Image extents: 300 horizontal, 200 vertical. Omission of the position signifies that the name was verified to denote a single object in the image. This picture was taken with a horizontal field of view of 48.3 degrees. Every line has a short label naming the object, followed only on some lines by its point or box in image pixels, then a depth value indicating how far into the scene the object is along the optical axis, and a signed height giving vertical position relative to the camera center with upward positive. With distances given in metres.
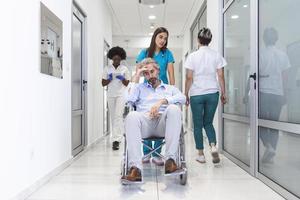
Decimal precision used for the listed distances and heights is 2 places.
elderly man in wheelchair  2.78 -0.20
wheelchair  2.79 -0.57
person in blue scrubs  3.71 +0.45
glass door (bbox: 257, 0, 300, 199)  2.44 +0.00
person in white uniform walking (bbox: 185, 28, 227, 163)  3.80 +0.12
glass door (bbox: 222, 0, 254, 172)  3.63 +0.14
